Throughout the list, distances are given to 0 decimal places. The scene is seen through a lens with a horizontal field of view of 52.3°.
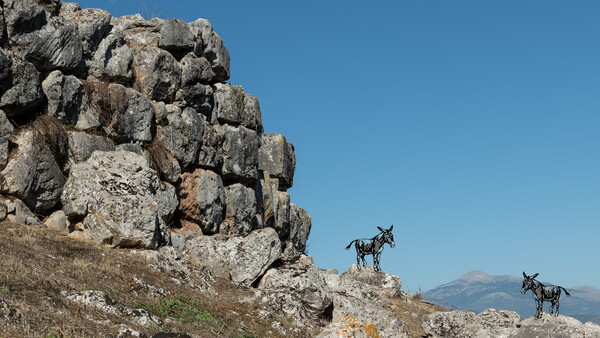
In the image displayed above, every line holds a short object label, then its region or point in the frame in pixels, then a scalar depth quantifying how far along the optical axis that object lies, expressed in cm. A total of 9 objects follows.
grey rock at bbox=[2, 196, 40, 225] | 2042
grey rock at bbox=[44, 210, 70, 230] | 2152
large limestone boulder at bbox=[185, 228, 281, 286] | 2225
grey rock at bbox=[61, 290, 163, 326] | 1335
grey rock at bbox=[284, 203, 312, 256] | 3859
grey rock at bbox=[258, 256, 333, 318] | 2083
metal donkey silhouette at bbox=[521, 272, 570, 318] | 3034
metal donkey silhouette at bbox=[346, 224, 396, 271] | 3522
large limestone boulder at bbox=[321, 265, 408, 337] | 2130
